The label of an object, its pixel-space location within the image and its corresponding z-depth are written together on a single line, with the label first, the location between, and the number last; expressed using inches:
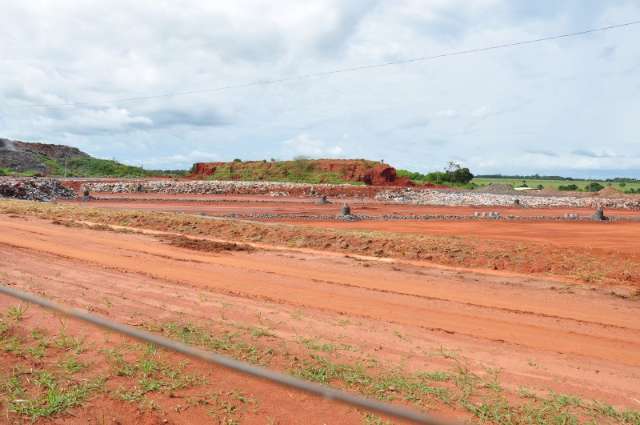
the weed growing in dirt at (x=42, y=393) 191.6
